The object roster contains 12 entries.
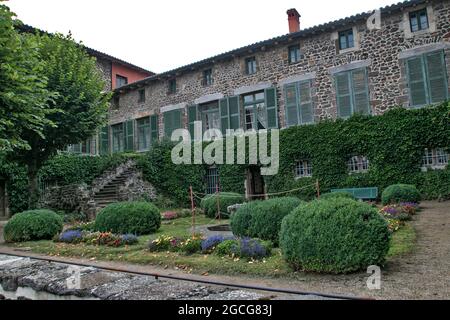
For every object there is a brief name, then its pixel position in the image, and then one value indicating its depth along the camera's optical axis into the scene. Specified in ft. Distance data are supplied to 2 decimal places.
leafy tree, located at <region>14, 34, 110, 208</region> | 42.16
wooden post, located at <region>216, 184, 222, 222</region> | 43.42
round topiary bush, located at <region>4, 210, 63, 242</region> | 30.89
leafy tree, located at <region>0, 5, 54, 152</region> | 23.72
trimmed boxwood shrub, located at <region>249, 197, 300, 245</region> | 24.49
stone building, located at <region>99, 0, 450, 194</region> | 44.75
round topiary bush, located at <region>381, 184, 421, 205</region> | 39.75
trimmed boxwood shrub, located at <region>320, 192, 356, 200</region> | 36.85
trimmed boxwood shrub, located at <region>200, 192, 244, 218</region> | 44.29
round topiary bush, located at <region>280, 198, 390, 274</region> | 15.72
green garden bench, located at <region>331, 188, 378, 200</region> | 45.80
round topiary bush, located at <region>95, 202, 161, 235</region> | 31.55
